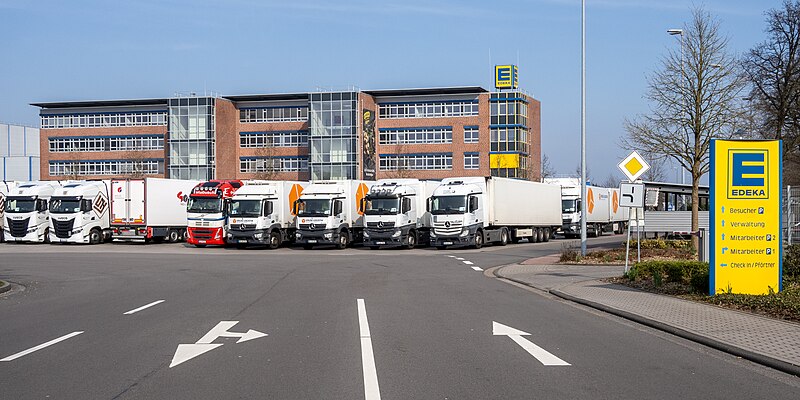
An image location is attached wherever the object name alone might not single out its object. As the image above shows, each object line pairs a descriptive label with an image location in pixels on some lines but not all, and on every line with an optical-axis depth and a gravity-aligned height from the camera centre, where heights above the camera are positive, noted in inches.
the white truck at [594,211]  2031.3 -31.6
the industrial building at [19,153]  4077.3 +276.0
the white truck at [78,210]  1683.1 -19.2
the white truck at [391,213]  1457.9 -23.8
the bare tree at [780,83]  1496.1 +228.0
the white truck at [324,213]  1487.5 -24.0
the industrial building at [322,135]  3400.6 +295.5
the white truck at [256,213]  1505.9 -23.9
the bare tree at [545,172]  3592.5 +128.7
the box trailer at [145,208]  1679.4 -15.2
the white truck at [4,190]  1827.0 +26.8
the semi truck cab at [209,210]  1561.3 -18.6
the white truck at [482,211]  1453.0 -20.8
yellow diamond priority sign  763.4 +33.2
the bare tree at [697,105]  1011.3 +123.6
